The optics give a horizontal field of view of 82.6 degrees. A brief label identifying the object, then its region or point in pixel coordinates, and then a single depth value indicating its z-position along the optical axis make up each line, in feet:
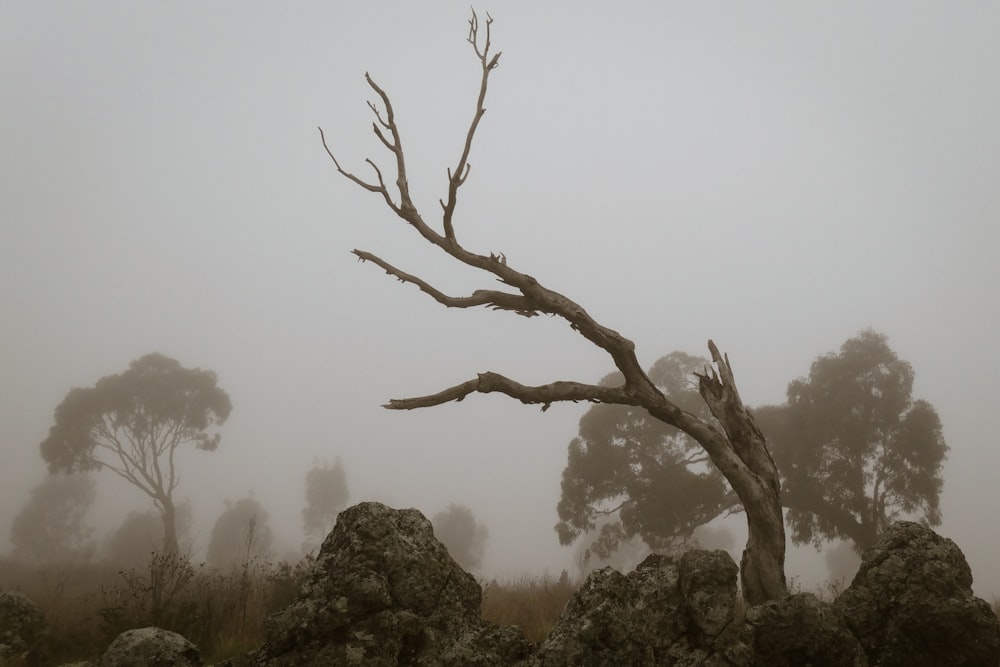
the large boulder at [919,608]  19.11
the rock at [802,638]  18.33
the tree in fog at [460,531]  188.14
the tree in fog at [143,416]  118.52
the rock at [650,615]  16.48
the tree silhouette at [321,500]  205.77
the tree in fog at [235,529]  185.57
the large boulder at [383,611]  16.71
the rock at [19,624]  23.89
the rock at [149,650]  16.37
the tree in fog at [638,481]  82.43
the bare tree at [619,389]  29.96
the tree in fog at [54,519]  164.55
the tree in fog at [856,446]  75.20
